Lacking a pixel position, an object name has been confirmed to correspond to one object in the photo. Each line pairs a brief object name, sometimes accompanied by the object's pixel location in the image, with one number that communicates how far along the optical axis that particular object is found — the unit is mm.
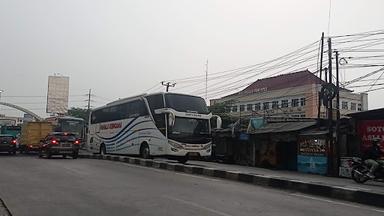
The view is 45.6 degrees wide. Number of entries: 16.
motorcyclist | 15516
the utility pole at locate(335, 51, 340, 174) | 20766
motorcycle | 15552
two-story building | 64812
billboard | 70588
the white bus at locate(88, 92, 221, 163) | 22709
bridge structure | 89500
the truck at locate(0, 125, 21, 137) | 46444
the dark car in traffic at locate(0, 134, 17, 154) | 32531
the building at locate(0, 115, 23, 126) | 73656
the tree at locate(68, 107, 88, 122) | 85919
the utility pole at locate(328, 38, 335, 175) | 21047
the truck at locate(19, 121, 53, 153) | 34438
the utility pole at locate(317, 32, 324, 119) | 24750
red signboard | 19556
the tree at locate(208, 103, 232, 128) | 57906
